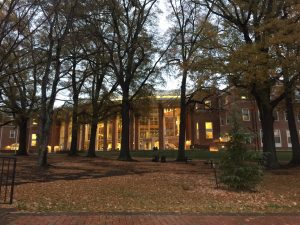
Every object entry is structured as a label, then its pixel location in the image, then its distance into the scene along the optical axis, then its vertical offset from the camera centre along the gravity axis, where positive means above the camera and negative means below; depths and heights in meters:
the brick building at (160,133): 39.55 +2.56
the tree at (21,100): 20.63 +4.53
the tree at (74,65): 14.02 +5.97
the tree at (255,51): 11.65 +4.58
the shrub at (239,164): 8.52 -0.68
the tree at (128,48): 18.32 +7.75
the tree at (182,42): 19.30 +8.39
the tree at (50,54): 12.42 +5.35
